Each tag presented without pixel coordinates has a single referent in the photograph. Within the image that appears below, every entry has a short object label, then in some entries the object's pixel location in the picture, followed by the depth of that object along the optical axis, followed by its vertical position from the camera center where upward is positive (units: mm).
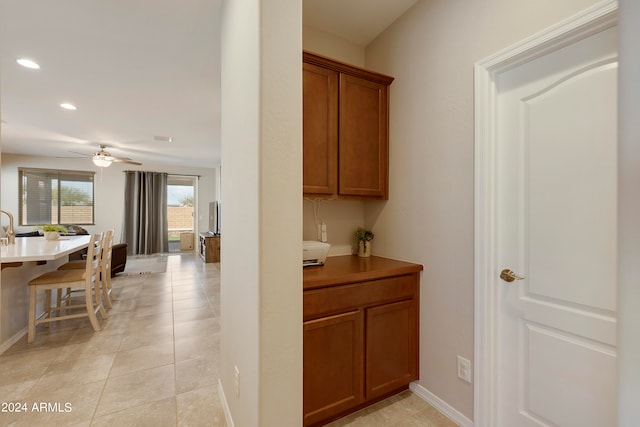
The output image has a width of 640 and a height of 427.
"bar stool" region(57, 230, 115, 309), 3248 -636
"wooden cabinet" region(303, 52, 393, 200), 1789 +575
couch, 5051 -874
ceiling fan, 5039 +959
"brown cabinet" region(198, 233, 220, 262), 6547 -820
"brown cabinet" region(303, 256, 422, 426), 1519 -726
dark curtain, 7535 -29
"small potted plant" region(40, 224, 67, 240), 3605 -280
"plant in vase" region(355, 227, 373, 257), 2242 -237
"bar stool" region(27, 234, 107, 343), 2615 -725
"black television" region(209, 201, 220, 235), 6906 -114
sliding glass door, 8359 +5
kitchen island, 2418 -656
